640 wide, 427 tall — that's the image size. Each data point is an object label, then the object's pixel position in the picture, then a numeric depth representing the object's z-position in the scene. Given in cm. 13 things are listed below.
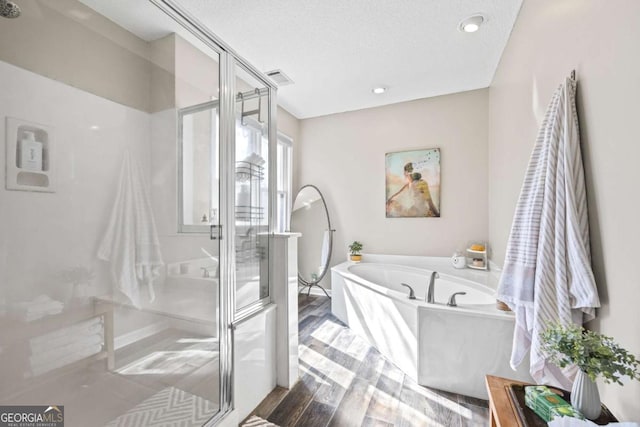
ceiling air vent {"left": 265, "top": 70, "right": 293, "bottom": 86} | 279
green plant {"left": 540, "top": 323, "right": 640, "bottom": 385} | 81
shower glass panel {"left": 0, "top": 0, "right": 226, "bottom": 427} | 102
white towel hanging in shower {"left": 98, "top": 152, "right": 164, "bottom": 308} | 127
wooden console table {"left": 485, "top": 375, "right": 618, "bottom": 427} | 94
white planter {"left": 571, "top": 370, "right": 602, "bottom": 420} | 90
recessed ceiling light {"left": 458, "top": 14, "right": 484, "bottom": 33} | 207
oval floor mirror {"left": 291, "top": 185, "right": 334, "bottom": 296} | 405
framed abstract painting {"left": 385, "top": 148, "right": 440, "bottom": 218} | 346
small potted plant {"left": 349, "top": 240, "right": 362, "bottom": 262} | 370
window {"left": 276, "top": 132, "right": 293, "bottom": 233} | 395
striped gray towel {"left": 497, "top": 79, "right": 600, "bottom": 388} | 113
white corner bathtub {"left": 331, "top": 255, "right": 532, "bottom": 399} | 181
